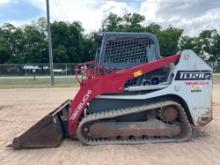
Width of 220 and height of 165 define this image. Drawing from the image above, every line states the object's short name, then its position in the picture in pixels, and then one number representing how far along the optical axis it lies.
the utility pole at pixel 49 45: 12.67
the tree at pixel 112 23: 26.67
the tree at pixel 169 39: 24.56
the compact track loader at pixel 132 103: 3.22
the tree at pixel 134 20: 26.43
